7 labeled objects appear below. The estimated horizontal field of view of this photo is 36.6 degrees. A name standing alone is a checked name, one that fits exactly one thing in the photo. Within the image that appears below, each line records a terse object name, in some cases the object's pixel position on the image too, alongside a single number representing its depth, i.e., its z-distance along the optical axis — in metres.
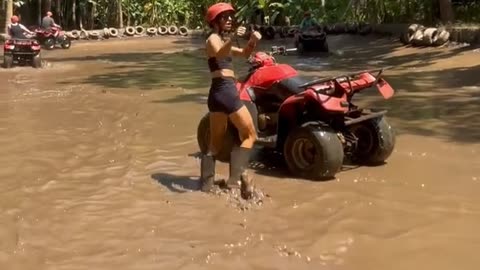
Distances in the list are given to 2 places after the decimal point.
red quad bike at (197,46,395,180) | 6.78
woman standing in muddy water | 6.21
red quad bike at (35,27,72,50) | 26.23
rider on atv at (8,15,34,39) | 18.88
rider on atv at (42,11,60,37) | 26.55
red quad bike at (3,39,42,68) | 18.42
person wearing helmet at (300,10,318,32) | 20.97
